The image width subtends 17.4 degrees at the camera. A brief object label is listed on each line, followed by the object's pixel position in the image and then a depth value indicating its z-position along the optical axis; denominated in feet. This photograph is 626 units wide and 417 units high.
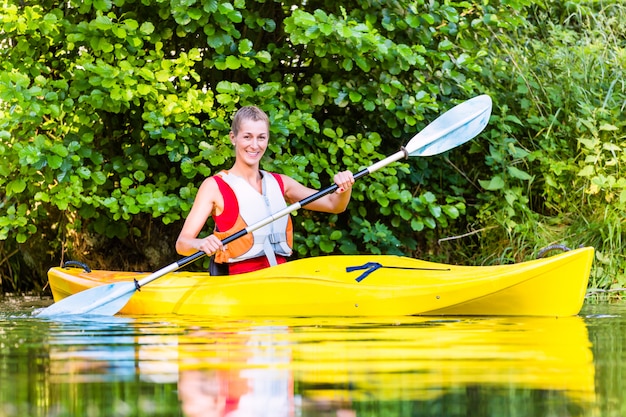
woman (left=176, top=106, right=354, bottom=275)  31.34
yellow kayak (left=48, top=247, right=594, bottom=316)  27.28
